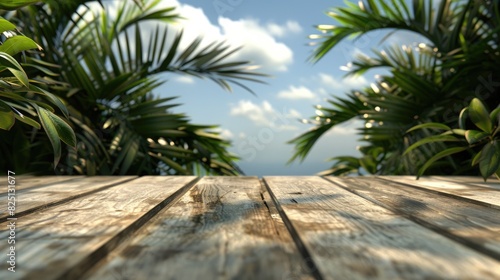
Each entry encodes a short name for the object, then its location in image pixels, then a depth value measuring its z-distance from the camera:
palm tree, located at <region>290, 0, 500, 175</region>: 2.44
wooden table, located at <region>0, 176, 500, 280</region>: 0.51
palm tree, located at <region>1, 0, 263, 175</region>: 2.25
